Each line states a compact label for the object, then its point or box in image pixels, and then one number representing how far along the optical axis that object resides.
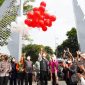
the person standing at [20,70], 6.93
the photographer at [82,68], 3.36
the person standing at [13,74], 7.18
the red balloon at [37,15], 6.78
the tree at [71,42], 34.59
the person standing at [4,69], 6.04
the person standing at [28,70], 6.81
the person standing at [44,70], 6.65
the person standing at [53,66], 6.70
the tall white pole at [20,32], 5.92
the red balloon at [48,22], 6.69
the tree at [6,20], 6.19
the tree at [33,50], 34.52
